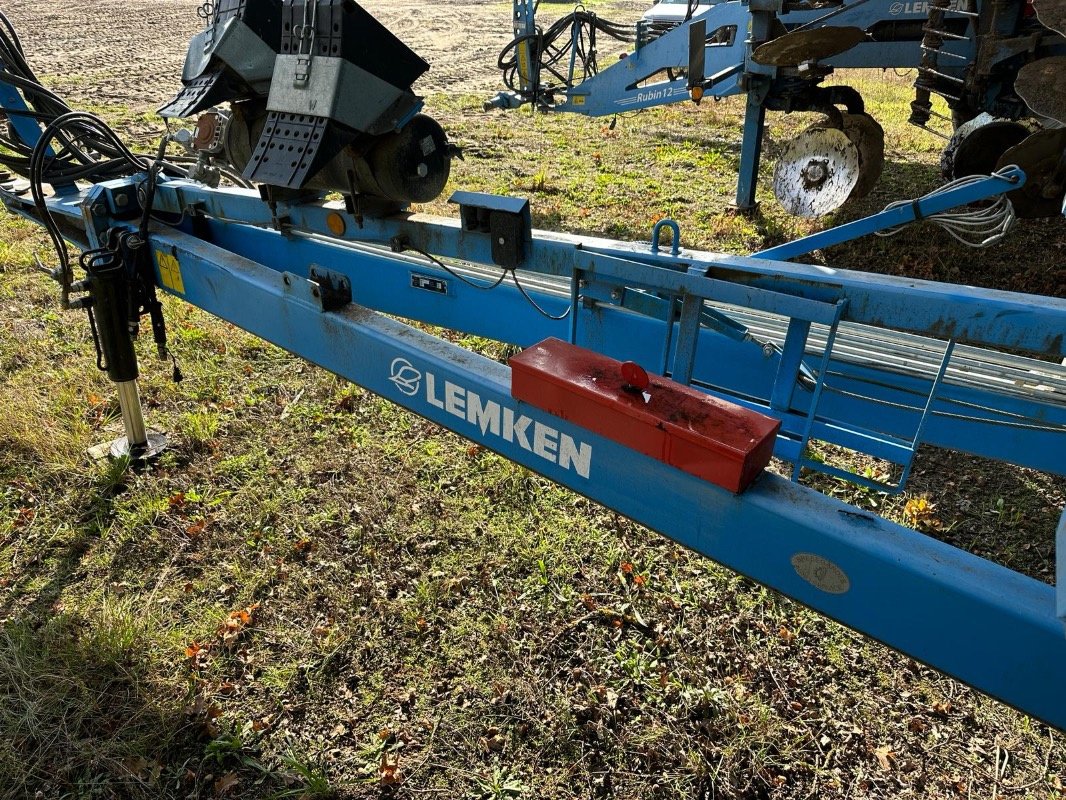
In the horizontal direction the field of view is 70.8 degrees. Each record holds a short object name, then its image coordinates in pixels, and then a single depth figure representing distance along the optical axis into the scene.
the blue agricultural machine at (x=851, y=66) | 5.81
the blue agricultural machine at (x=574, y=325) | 1.54
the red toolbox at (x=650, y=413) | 1.60
